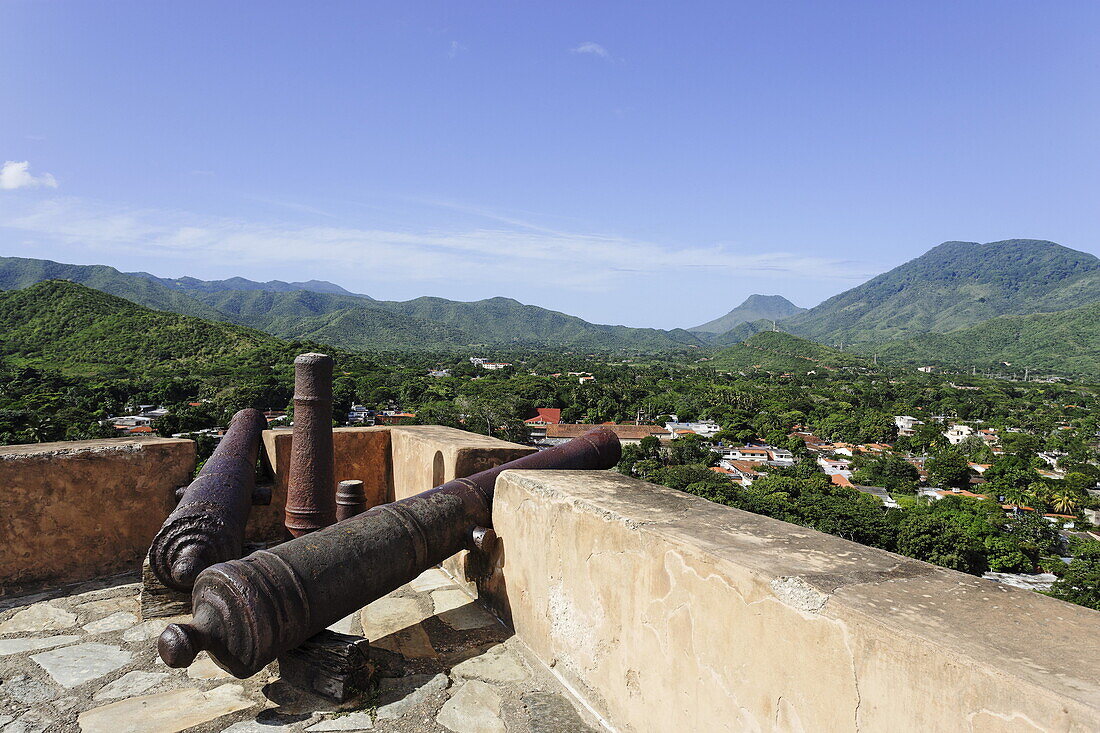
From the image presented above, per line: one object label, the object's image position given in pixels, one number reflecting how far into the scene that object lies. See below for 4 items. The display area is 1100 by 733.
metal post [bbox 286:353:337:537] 3.05
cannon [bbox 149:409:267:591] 2.40
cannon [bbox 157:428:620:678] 1.84
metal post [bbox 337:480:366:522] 2.94
